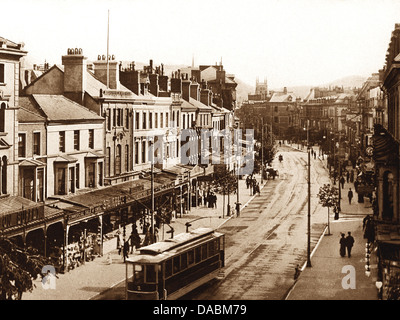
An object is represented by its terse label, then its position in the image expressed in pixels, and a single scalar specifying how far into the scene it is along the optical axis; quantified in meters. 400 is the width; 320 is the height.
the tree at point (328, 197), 38.00
